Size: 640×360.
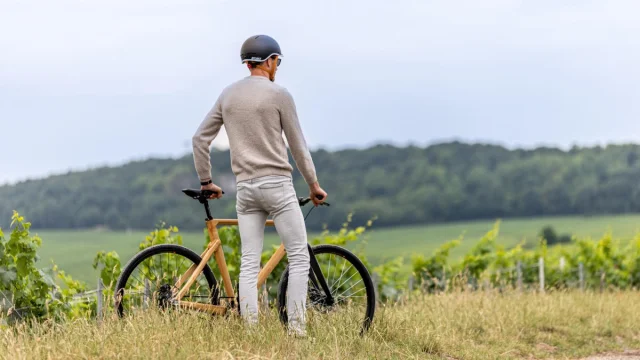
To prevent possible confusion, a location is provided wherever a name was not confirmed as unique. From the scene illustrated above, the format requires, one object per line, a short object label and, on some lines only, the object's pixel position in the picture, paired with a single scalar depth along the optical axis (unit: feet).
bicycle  36.83
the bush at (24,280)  45.98
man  35.58
